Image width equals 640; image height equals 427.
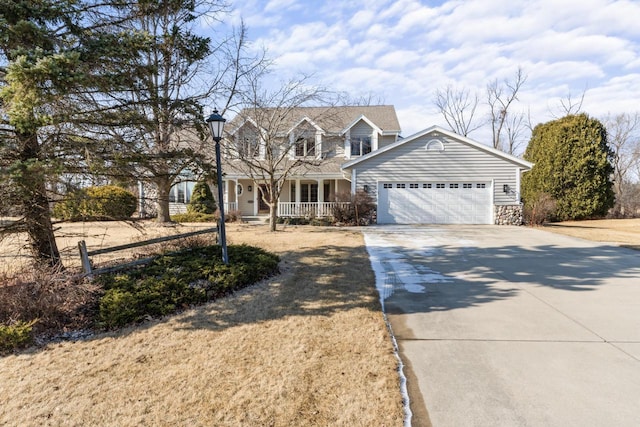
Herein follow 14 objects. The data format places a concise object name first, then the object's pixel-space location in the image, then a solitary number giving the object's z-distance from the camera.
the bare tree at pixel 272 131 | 14.00
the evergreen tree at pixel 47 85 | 3.69
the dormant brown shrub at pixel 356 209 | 16.94
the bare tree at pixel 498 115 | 34.32
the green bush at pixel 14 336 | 3.70
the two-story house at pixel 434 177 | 17.27
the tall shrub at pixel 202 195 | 19.57
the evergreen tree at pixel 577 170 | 20.08
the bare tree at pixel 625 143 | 33.81
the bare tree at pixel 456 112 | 35.72
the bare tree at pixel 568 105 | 32.08
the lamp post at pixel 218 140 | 6.70
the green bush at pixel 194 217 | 18.79
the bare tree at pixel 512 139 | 36.56
